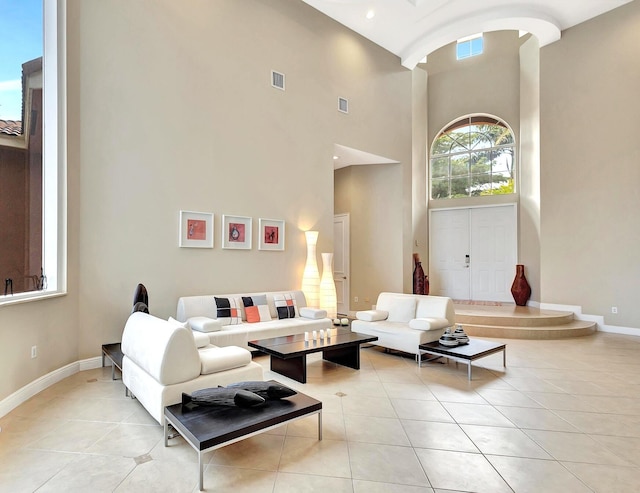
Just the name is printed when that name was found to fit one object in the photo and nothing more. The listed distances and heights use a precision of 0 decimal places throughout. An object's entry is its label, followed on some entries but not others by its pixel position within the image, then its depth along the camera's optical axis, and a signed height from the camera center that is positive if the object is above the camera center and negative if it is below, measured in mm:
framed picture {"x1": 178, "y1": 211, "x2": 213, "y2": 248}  4875 +207
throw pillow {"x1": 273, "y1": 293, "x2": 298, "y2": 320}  5402 -938
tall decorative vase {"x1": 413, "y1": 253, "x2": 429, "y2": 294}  8070 -816
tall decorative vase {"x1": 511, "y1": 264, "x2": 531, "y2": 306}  7695 -966
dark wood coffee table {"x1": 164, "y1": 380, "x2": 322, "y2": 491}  2033 -1096
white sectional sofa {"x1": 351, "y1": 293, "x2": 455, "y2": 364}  4578 -1063
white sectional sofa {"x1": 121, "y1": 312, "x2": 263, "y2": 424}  2543 -924
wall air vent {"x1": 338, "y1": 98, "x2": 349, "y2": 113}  6798 +2657
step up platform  5980 -1428
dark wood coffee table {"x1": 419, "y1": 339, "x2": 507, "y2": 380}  3955 -1241
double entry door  8234 -200
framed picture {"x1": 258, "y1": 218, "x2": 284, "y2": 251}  5719 +163
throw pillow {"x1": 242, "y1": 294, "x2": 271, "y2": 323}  5086 -929
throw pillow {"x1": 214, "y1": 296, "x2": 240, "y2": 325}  4837 -915
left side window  3514 +1017
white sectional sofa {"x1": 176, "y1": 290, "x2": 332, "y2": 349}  4379 -1017
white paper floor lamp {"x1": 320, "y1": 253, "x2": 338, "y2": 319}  6117 -776
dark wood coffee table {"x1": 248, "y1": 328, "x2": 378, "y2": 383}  3803 -1153
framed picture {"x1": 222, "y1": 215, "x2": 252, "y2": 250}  5309 +184
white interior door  8391 -428
